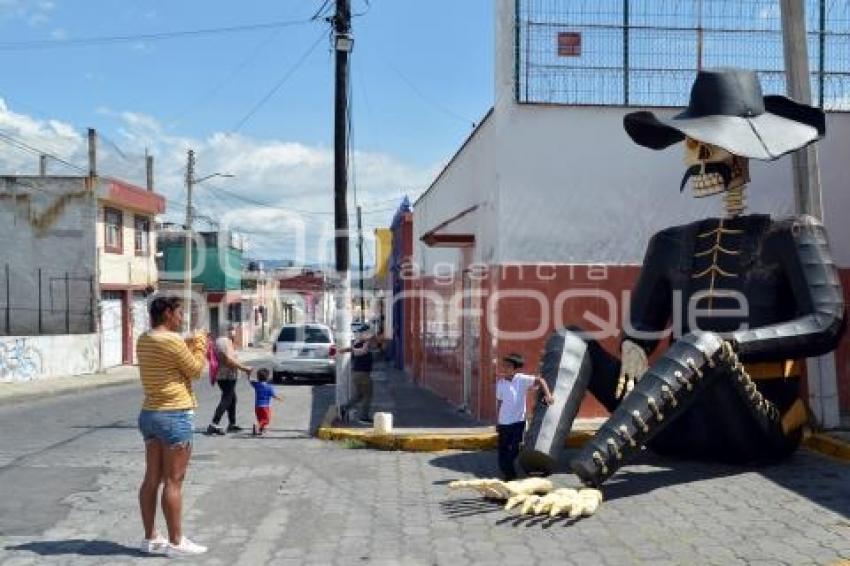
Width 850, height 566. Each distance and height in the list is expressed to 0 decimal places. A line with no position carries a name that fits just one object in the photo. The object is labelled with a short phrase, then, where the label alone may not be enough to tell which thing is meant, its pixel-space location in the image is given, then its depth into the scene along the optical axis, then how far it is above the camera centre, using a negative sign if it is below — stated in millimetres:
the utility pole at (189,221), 32562 +2028
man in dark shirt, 11688 -1261
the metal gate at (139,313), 30938 -1219
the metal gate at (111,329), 28234 -1619
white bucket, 10008 -1594
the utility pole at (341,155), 11953 +1603
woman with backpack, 11103 -1400
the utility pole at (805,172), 9031 +1005
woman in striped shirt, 5516 -844
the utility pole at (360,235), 43675 +1928
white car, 20953 -1829
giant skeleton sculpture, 6727 -413
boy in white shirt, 7695 -1183
